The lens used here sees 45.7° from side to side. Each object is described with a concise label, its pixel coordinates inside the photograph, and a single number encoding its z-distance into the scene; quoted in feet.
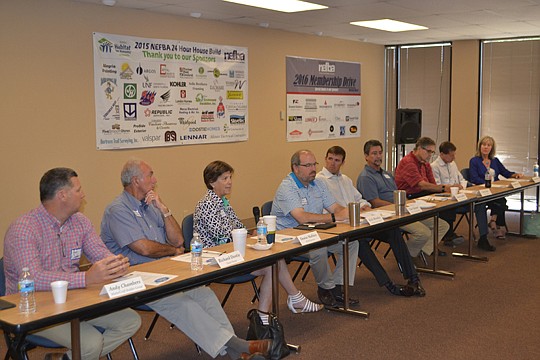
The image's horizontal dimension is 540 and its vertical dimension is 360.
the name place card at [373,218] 16.56
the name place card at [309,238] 13.93
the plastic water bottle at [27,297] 9.35
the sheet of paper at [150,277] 10.87
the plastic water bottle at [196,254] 11.89
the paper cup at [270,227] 13.58
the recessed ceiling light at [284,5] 22.21
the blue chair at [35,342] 10.54
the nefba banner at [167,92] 21.99
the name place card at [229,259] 11.96
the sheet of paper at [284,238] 14.26
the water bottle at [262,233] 13.44
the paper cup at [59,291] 9.65
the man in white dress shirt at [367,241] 18.25
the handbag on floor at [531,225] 27.09
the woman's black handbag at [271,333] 13.23
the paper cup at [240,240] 12.78
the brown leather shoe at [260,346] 12.63
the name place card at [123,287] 10.07
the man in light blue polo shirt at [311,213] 16.75
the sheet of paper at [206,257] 12.27
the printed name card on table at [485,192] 22.51
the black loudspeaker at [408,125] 31.96
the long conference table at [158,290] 9.11
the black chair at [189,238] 14.69
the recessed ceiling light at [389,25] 27.27
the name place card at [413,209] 18.43
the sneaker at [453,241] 24.97
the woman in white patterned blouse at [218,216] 14.87
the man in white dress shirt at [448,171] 25.00
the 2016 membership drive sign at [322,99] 30.19
